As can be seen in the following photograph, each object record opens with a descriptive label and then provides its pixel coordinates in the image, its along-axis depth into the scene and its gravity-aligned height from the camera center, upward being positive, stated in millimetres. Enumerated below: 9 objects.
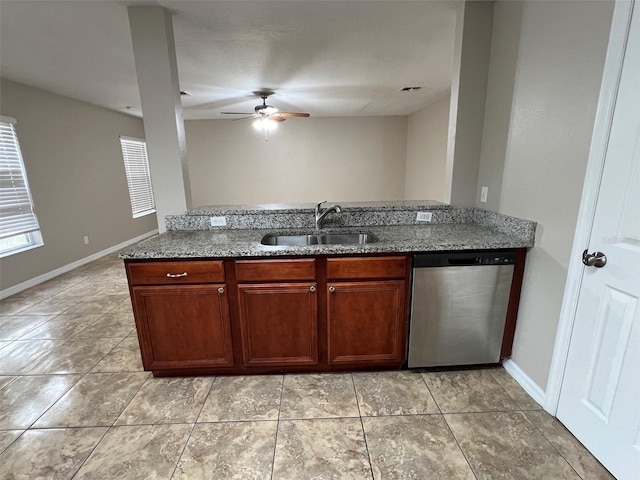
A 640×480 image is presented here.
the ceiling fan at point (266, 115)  4273 +859
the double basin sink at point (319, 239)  2149 -460
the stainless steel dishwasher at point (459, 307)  1753 -802
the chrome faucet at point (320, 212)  2125 -266
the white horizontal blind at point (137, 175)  5547 +35
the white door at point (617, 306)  1165 -574
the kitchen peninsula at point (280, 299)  1730 -726
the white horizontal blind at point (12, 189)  3301 -113
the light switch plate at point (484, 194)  2125 -156
